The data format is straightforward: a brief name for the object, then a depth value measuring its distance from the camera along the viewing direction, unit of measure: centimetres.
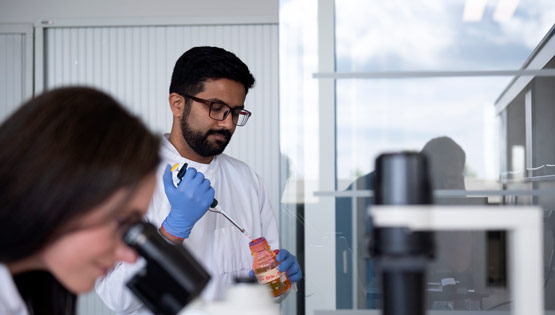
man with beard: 199
